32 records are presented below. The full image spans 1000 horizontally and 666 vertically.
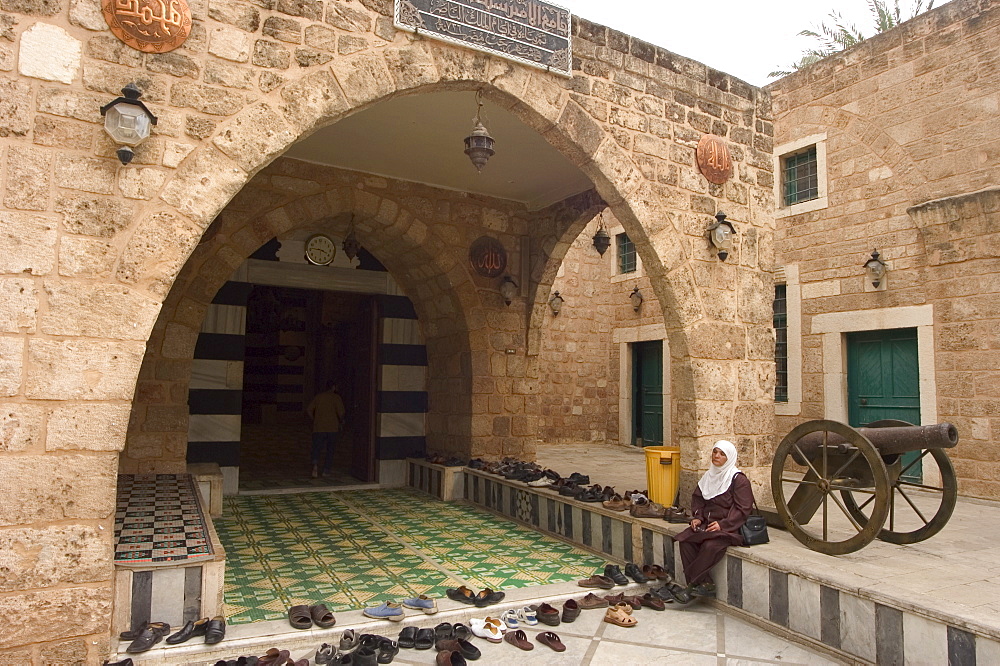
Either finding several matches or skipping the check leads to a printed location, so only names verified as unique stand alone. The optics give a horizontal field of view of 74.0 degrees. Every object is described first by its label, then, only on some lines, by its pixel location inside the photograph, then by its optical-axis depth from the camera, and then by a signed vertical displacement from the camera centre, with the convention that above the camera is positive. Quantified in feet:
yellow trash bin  16.28 -2.37
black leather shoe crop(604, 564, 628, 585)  13.96 -4.18
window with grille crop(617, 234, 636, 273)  37.44 +6.95
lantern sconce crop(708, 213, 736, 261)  16.65 +3.65
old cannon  12.18 -1.80
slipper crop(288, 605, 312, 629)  11.12 -4.16
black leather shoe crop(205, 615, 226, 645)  10.35 -4.13
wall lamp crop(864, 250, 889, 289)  24.66 +4.21
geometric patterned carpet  13.26 -4.38
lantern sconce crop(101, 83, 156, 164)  10.21 +3.82
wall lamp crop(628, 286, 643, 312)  36.29 +4.36
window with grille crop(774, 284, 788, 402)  28.78 +1.69
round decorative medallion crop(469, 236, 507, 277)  24.73 +4.43
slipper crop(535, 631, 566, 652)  11.07 -4.47
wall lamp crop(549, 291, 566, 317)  36.86 +4.08
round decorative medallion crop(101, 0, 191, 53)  10.53 +5.58
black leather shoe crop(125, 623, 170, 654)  10.01 -4.17
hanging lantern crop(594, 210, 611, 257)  24.43 +5.03
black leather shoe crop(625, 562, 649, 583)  14.14 -4.19
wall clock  24.39 +4.49
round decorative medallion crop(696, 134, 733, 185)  17.08 +5.69
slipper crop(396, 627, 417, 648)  11.05 -4.43
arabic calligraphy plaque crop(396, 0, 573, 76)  13.26 +7.32
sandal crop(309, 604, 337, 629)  11.24 -4.17
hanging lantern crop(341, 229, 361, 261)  23.27 +4.42
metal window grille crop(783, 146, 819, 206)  28.12 +8.79
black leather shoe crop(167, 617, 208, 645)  10.35 -4.16
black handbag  13.16 -3.01
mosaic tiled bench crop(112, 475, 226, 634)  10.55 -3.56
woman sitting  13.20 -2.86
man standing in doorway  26.21 -1.80
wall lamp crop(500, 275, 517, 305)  24.79 +3.17
